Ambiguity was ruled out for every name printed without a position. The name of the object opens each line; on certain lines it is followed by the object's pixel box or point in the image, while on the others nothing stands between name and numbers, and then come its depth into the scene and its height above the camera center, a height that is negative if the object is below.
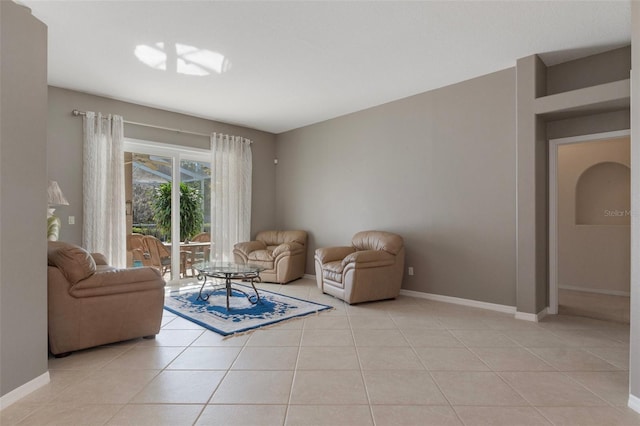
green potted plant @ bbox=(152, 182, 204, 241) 5.67 +0.06
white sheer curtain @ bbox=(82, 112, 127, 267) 4.72 +0.37
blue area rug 3.62 -1.17
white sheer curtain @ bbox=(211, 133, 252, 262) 6.18 +0.38
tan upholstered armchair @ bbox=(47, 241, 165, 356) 2.70 -0.75
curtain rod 4.68 +1.41
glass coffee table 4.16 -0.72
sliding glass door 5.38 +0.15
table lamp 3.77 +0.13
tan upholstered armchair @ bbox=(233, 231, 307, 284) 5.83 -0.72
